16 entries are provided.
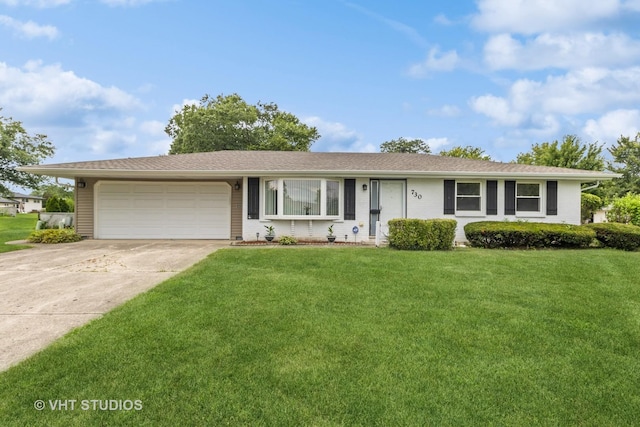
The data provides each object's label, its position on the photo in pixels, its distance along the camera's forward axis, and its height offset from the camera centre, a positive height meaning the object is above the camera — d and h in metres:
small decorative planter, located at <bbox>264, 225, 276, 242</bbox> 10.80 -0.65
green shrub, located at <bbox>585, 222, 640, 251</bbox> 9.09 -0.57
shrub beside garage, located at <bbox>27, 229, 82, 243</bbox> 10.62 -0.78
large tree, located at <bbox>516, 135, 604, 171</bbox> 19.81 +3.71
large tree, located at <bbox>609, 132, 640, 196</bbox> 26.23 +4.42
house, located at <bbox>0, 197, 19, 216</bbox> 44.24 +1.35
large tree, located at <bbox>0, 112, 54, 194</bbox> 22.41 +4.17
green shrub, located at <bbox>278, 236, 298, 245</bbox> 10.16 -0.83
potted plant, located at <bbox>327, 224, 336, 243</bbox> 10.72 -0.73
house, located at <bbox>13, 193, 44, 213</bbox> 61.47 +2.05
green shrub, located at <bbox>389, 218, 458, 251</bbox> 8.90 -0.51
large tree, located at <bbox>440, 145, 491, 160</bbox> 26.18 +5.41
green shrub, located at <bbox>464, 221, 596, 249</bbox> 9.46 -0.60
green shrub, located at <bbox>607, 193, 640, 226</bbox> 13.36 +0.17
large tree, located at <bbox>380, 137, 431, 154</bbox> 40.59 +8.60
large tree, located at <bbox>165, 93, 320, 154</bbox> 27.23 +7.50
